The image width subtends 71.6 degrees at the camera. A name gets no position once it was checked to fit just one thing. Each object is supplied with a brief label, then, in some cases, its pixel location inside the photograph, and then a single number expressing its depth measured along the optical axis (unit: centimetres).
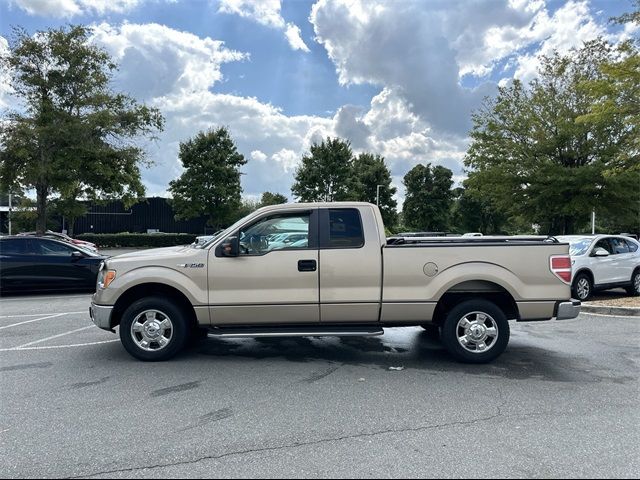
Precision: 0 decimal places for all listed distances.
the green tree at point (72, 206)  2077
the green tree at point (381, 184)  4891
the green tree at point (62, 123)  1591
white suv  1017
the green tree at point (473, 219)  5659
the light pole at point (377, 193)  4659
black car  1091
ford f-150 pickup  528
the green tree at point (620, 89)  1016
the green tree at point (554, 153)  1823
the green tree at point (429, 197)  5372
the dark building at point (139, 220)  4325
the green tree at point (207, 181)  3472
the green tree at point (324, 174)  3934
